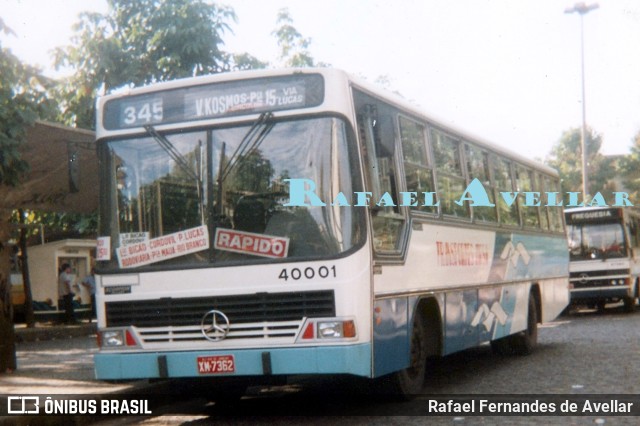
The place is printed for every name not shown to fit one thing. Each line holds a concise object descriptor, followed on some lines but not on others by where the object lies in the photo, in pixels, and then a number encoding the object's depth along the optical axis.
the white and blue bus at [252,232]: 8.19
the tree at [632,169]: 60.09
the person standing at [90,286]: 26.25
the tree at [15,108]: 11.74
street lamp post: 25.85
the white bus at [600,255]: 25.84
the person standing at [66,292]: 24.28
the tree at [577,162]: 79.81
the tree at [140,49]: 26.20
